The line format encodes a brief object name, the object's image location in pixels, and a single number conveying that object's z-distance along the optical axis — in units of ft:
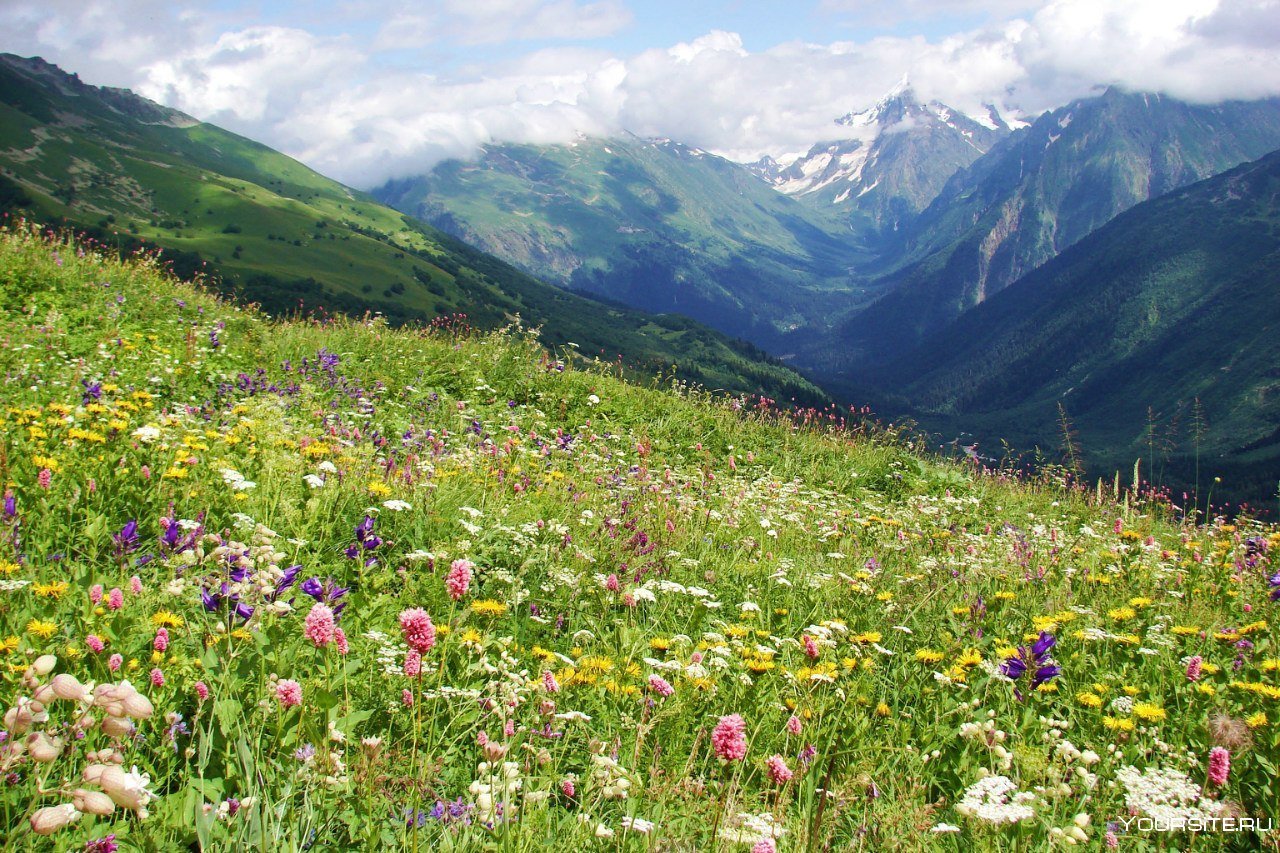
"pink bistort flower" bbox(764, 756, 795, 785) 8.50
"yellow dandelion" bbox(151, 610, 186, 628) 10.16
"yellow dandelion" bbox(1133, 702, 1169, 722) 11.28
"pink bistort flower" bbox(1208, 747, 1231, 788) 9.39
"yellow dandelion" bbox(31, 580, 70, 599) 10.63
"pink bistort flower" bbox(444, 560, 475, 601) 8.42
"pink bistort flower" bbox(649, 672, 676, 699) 10.32
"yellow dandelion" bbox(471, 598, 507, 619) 11.39
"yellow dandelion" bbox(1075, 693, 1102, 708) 12.24
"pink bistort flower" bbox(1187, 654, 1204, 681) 12.91
